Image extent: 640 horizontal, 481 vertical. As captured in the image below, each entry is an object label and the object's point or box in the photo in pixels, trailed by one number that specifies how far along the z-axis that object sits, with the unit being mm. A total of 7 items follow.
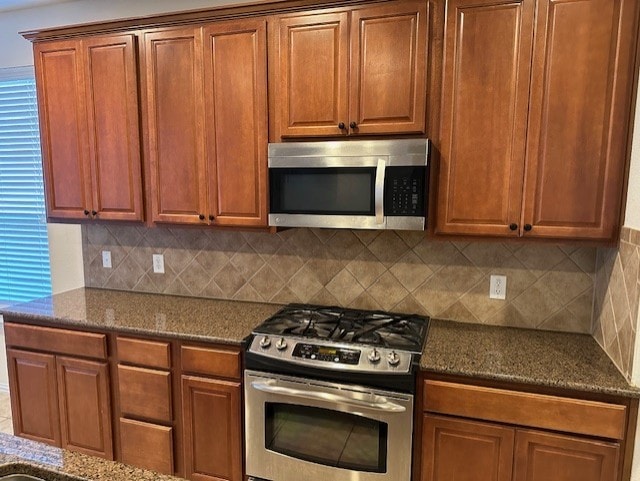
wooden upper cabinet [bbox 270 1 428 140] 1922
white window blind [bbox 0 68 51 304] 3164
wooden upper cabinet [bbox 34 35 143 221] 2391
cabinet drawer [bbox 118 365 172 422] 2172
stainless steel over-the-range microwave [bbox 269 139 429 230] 1918
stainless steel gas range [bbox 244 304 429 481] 1793
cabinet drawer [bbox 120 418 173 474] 2188
